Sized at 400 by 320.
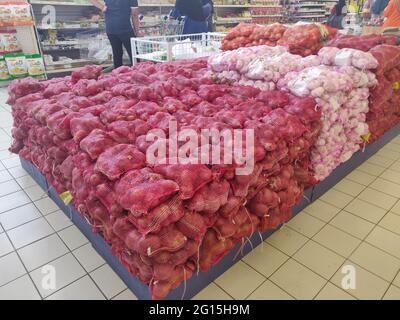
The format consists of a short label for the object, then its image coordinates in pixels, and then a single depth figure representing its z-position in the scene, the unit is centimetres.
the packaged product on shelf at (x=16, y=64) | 538
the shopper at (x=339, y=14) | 647
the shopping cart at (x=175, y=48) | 391
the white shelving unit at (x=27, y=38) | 544
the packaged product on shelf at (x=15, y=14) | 506
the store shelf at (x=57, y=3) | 552
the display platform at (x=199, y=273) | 159
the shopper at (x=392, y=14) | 409
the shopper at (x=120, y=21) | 424
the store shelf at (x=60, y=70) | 596
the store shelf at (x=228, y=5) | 672
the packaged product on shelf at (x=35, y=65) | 551
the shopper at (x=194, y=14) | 442
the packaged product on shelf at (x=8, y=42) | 536
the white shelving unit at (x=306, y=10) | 944
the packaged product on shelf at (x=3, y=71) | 537
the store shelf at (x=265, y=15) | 848
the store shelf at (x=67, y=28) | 576
